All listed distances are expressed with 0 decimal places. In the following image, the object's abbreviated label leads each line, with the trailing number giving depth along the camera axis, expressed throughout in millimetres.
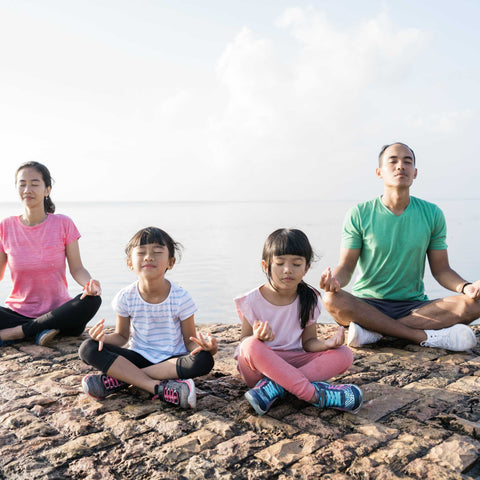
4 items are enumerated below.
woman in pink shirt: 4449
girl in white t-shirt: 3078
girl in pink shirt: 2834
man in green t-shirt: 4250
